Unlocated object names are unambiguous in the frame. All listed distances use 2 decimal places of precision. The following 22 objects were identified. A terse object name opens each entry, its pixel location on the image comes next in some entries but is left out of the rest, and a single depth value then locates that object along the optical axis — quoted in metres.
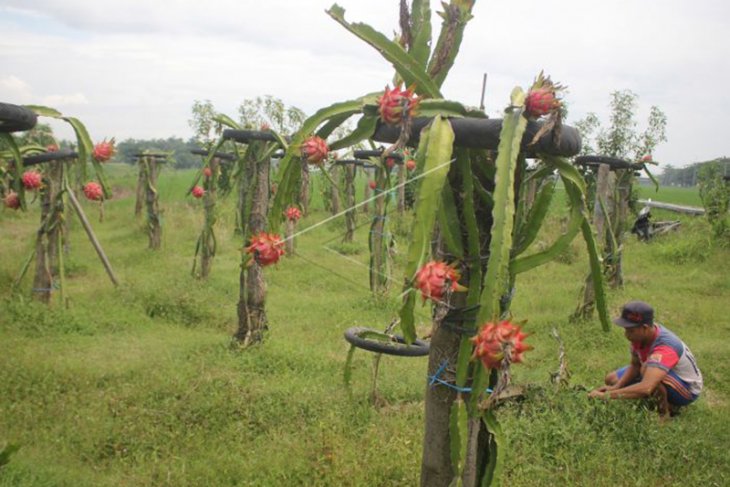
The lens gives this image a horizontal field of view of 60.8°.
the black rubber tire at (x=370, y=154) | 6.58
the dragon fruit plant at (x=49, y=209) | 5.80
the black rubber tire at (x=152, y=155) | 10.79
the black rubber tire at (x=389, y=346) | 3.25
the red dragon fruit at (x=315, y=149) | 1.85
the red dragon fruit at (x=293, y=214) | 5.09
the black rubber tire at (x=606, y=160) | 5.04
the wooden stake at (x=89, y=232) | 6.43
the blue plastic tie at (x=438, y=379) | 2.03
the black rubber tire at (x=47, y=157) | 4.98
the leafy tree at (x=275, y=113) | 12.94
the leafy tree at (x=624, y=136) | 11.81
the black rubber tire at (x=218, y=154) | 7.84
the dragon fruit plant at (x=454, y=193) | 1.62
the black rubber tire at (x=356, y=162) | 10.78
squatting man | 4.04
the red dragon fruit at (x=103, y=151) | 5.12
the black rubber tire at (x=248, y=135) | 4.78
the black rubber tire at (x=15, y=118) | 1.82
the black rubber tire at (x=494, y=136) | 1.73
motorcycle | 12.73
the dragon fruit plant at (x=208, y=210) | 7.16
